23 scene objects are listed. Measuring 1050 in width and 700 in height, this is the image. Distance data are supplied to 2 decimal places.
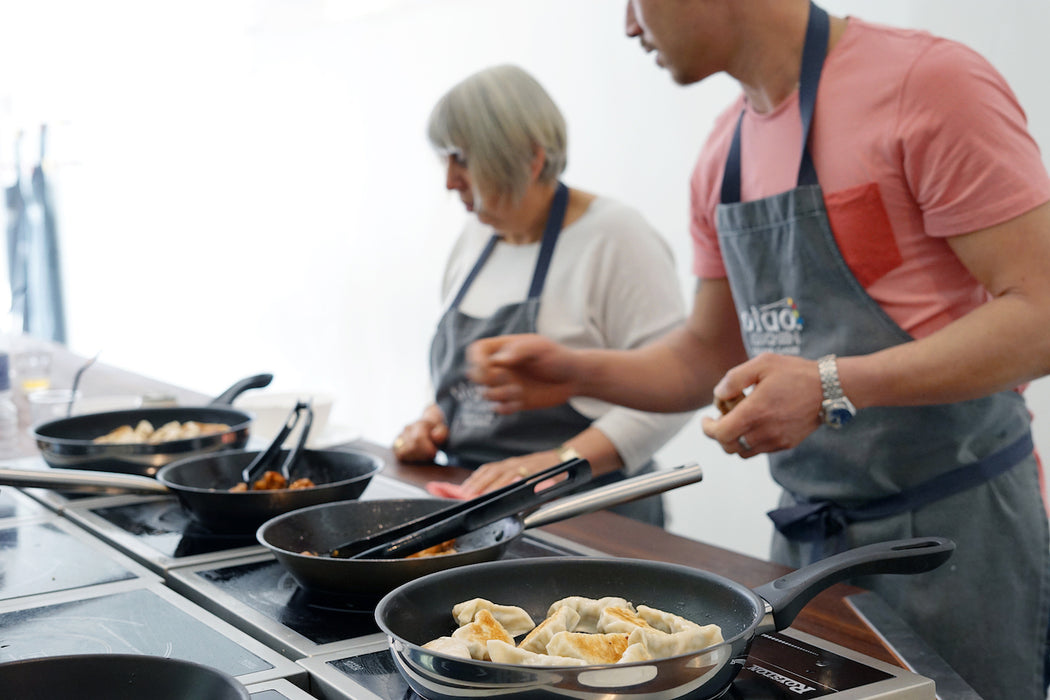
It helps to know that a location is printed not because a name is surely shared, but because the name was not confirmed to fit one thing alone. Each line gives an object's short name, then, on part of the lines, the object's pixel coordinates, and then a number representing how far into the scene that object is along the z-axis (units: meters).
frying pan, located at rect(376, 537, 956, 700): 0.63
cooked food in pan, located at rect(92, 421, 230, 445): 1.60
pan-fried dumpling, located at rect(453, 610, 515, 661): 0.70
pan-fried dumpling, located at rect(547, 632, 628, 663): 0.68
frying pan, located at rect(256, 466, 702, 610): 0.91
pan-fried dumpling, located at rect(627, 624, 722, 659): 0.70
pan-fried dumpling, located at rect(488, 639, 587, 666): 0.67
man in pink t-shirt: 1.26
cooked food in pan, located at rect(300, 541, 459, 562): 1.03
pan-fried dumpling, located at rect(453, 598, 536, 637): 0.79
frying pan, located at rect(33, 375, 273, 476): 1.46
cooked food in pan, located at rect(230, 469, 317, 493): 1.32
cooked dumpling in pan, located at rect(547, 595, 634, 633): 0.80
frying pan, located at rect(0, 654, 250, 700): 0.66
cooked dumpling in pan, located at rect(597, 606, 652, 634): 0.74
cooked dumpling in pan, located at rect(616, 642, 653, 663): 0.67
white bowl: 1.91
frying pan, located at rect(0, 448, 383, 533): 1.18
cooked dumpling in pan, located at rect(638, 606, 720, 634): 0.74
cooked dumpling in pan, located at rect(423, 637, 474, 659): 0.69
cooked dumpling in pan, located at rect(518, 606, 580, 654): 0.73
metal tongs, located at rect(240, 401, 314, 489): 1.38
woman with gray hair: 2.13
